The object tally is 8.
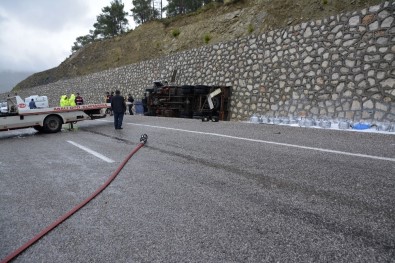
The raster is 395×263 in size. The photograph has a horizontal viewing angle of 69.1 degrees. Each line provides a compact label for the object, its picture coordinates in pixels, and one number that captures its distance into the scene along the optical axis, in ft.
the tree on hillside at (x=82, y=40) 211.41
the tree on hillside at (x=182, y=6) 137.41
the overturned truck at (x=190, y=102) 50.57
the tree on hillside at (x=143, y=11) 165.89
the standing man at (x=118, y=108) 40.11
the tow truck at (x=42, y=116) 36.73
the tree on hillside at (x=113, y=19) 176.04
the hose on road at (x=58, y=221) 7.97
